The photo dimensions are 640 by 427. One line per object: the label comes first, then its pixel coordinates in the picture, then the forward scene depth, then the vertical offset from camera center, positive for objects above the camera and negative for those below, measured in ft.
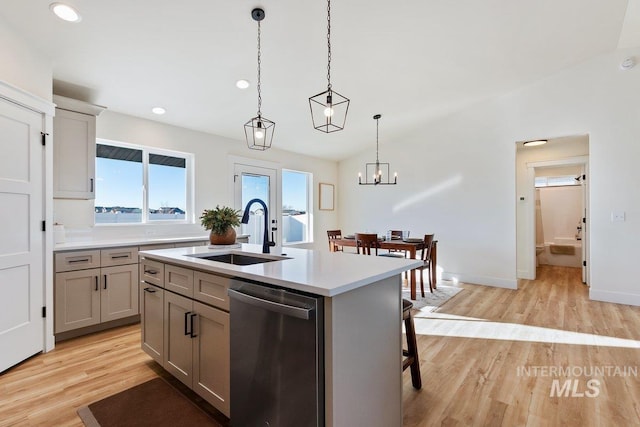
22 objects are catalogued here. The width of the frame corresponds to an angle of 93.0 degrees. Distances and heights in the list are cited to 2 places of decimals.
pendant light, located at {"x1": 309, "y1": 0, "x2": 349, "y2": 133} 13.78 +5.00
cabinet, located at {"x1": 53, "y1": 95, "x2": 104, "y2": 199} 9.71 +2.18
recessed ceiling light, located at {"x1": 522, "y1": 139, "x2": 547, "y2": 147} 15.39 +3.82
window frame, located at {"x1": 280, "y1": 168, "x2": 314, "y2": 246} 20.89 +0.55
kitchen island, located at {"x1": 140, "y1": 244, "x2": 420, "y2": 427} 3.94 -1.56
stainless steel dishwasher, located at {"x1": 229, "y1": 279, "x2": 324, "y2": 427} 3.93 -2.06
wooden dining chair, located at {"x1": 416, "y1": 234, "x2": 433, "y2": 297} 14.40 -1.64
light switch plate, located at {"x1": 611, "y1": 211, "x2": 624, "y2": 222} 12.95 -0.09
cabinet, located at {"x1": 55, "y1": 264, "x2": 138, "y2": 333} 9.20 -2.65
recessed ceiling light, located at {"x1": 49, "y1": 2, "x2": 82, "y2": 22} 7.20 +4.92
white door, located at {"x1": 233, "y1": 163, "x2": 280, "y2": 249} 16.55 +1.21
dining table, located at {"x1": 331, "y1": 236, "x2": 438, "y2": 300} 13.47 -1.56
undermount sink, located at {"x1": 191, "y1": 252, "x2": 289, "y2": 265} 7.29 -1.13
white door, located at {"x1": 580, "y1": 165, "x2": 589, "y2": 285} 16.13 -1.13
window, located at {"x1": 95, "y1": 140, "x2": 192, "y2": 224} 11.91 +1.27
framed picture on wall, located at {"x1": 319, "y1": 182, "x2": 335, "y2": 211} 21.63 +1.26
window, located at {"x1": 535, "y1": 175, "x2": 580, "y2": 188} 21.47 +2.40
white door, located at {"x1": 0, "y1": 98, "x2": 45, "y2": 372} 7.57 -0.54
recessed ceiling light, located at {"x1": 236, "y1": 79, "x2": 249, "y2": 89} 11.35 +4.94
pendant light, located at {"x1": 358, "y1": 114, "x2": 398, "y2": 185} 20.63 +2.84
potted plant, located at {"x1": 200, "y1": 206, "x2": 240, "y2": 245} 8.50 -0.31
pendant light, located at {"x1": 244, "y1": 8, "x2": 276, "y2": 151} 7.89 +5.37
